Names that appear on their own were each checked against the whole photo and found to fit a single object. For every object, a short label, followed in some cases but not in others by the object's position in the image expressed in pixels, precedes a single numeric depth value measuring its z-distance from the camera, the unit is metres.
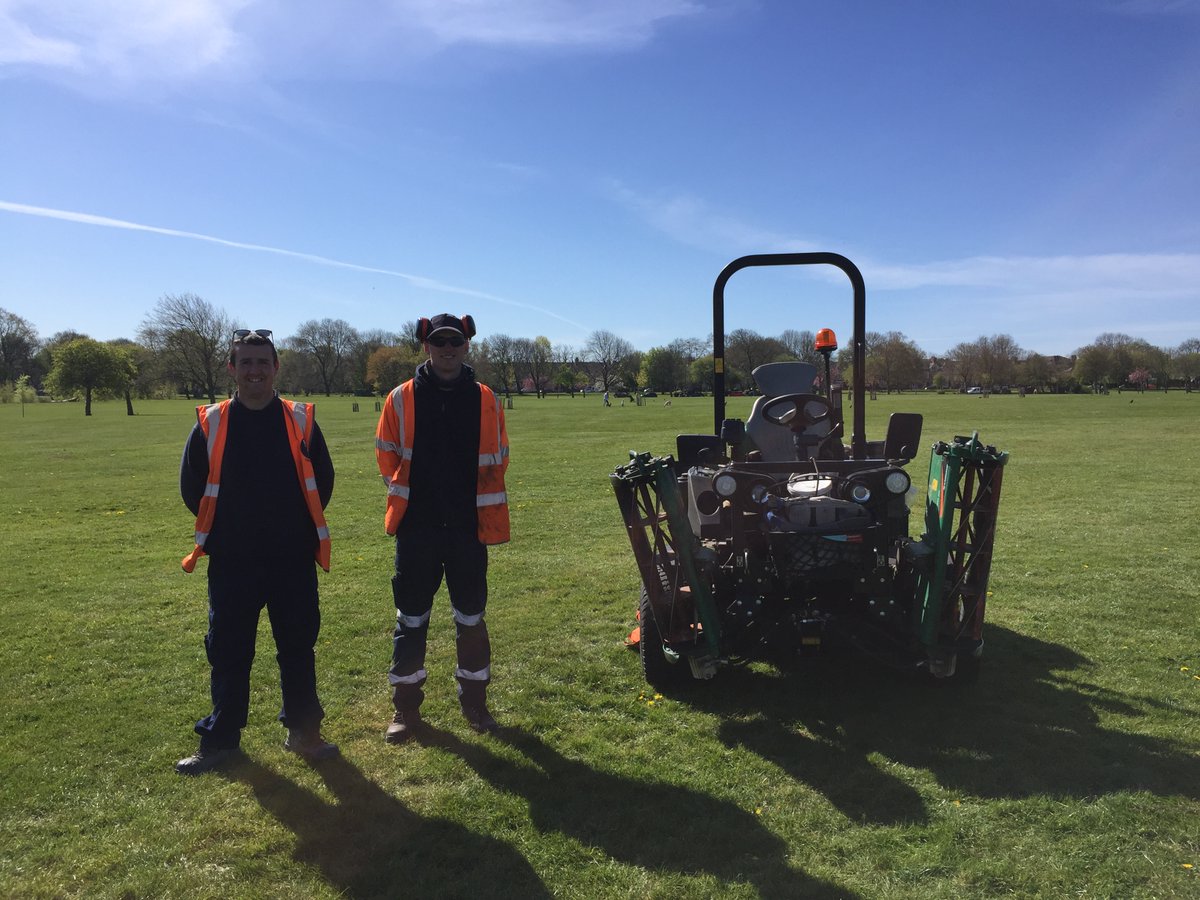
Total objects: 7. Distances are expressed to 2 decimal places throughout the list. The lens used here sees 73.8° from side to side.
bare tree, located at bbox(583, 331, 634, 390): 125.62
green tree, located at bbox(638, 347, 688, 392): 111.38
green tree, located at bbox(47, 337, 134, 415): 55.75
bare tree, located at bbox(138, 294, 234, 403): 66.06
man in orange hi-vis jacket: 4.30
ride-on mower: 4.20
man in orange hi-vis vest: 3.96
